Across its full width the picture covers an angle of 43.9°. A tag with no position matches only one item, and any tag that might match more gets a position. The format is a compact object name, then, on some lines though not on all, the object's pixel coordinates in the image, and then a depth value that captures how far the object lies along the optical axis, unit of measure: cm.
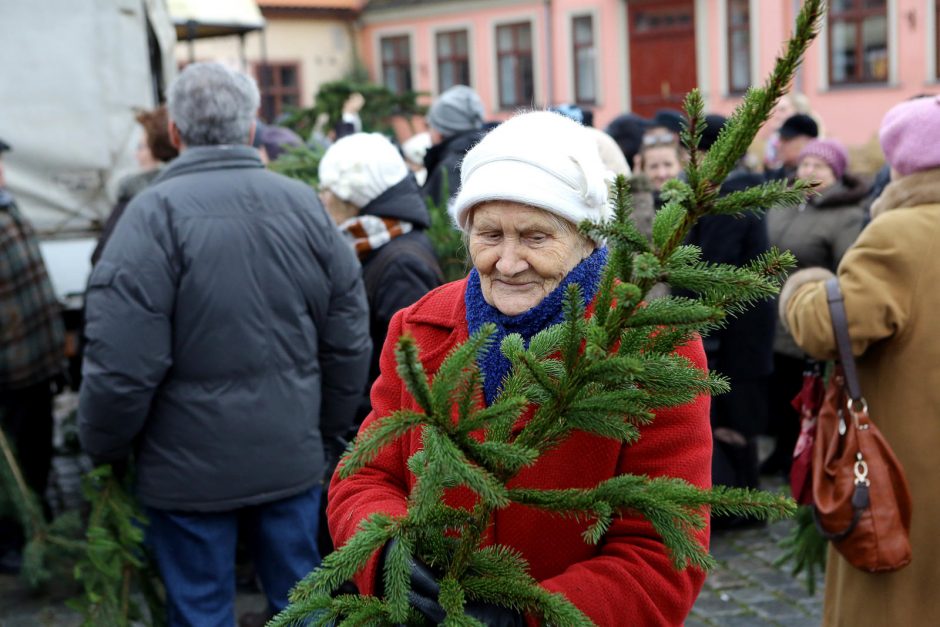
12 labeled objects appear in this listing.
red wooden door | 2652
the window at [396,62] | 3325
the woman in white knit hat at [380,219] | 411
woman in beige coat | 304
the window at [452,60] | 3178
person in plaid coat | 515
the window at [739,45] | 2508
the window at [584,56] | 2864
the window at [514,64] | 3022
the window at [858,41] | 2269
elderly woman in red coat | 184
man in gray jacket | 334
